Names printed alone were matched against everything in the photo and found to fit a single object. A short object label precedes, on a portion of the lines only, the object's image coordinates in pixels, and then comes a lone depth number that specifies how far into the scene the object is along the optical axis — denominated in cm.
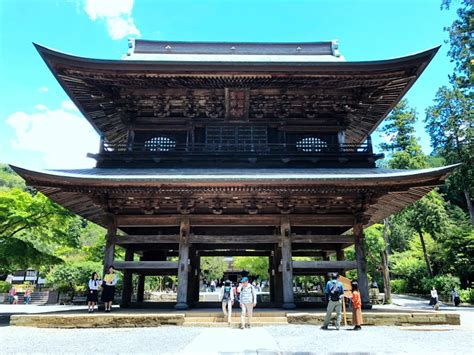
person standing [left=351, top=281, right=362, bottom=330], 941
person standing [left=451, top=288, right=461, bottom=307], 2664
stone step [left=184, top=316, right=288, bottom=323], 1009
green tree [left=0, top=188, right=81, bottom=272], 1434
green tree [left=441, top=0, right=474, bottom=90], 3094
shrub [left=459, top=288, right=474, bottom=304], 2795
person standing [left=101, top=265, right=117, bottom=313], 1136
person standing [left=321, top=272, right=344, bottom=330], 934
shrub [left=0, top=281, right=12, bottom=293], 3855
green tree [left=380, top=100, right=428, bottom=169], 3534
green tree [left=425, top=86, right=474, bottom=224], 3341
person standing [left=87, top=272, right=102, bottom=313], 1137
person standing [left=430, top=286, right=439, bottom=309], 2278
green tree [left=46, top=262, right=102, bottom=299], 3034
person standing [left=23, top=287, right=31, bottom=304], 3372
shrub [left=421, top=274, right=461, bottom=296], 2965
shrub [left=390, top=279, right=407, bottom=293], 4006
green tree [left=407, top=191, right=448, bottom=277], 3431
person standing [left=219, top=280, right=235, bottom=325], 995
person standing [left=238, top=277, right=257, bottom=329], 945
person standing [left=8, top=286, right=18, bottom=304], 3422
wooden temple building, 1102
